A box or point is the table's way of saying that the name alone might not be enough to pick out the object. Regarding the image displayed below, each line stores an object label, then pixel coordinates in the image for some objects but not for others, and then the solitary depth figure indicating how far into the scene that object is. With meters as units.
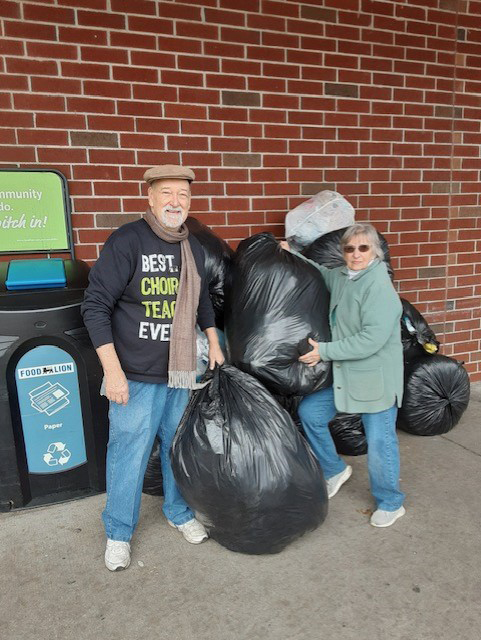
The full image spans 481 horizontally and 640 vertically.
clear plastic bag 3.27
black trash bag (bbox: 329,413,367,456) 3.06
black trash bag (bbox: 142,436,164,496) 2.62
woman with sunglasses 2.26
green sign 2.93
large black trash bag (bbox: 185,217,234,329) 2.87
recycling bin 2.35
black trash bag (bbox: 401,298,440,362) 3.31
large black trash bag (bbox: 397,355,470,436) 3.29
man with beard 1.99
